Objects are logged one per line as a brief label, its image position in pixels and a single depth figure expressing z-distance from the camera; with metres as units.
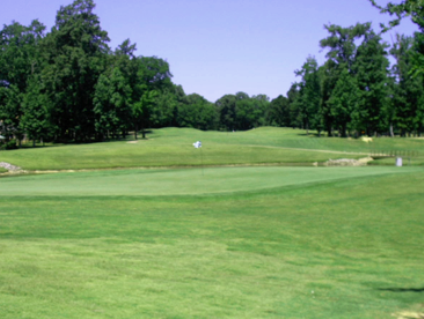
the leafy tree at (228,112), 180.25
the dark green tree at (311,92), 101.31
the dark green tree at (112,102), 81.38
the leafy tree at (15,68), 83.00
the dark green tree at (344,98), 88.75
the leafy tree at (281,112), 159.52
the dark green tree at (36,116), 78.94
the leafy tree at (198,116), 160.38
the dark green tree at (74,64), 81.12
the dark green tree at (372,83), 89.44
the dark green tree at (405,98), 95.06
